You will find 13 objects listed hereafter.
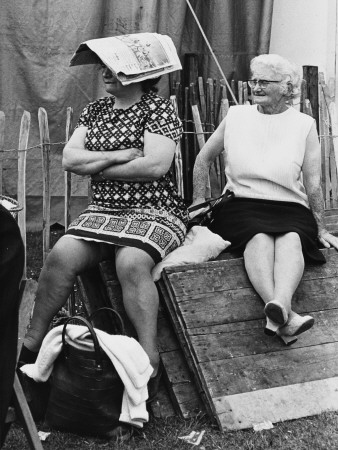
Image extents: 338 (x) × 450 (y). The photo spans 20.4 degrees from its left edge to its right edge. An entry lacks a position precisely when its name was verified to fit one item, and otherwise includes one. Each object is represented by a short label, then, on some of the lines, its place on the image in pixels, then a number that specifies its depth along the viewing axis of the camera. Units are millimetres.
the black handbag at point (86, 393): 4418
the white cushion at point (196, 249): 5039
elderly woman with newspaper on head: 4852
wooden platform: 4652
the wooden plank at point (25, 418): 3848
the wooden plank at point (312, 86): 7145
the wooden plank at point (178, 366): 4691
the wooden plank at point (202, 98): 7129
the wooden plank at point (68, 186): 6094
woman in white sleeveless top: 5246
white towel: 4406
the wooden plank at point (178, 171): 6457
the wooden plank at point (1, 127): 5602
